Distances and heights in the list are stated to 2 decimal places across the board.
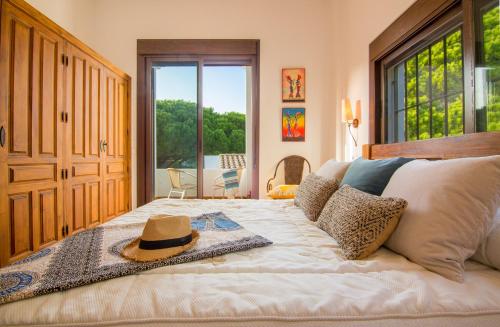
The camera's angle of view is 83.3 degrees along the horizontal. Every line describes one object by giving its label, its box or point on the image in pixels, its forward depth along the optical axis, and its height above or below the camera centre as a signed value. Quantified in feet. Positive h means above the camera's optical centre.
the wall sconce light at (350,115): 9.86 +1.77
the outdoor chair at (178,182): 14.15 -0.85
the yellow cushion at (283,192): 10.70 -1.06
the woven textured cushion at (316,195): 5.64 -0.64
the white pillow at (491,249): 3.05 -0.95
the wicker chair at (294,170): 13.03 -0.25
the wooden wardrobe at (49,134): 6.41 +0.93
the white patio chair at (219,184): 18.20 -1.23
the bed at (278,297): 2.39 -1.22
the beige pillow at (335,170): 6.50 -0.14
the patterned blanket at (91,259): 2.73 -1.12
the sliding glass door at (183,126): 13.38 +1.95
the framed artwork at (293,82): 12.99 +3.83
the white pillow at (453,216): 3.03 -0.59
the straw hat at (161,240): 3.44 -0.96
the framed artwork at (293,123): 13.07 +1.94
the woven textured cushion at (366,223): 3.48 -0.77
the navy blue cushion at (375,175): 4.71 -0.19
